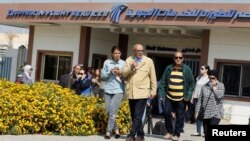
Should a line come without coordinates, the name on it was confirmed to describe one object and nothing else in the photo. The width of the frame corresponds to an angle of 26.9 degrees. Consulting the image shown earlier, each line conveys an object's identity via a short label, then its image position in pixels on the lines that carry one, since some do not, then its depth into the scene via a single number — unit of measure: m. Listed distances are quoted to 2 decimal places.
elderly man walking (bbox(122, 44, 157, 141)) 9.50
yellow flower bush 9.64
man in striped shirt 10.19
